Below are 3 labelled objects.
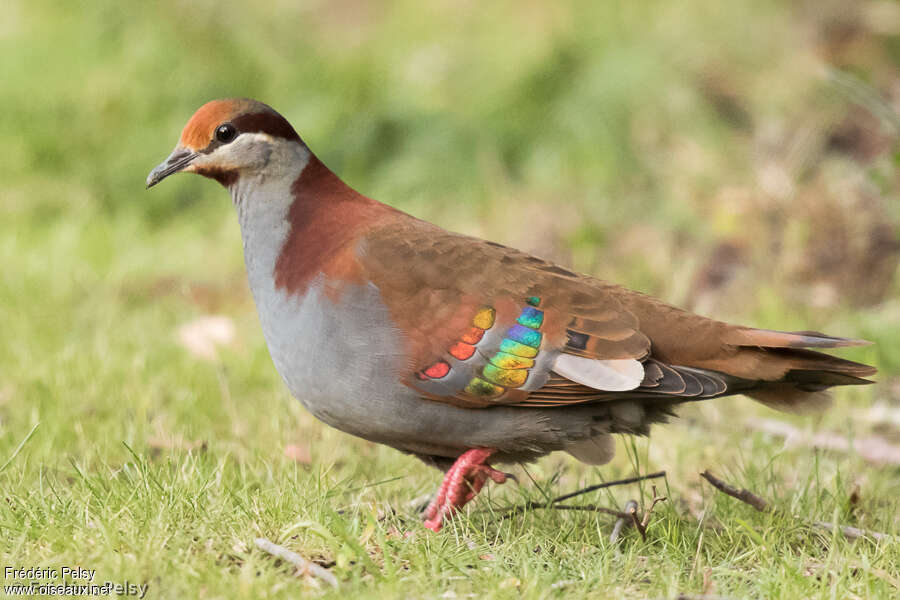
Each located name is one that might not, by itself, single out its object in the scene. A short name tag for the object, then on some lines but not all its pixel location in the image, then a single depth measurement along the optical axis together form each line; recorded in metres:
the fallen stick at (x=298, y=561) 5.43
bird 6.49
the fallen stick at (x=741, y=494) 6.64
